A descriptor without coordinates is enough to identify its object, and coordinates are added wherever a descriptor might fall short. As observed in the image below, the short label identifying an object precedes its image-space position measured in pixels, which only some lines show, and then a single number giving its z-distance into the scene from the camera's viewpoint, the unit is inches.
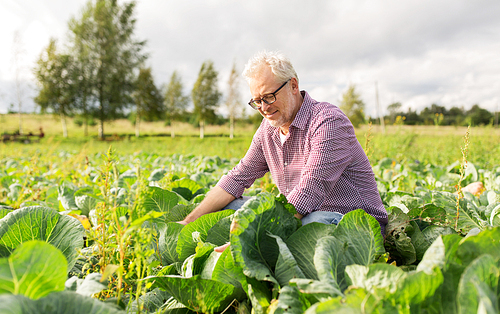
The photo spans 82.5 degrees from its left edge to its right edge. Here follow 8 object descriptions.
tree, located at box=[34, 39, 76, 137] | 956.6
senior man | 69.3
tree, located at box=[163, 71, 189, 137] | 1397.6
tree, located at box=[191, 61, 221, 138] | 1301.7
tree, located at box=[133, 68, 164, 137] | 1190.3
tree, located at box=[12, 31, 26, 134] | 984.5
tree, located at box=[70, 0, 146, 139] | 999.0
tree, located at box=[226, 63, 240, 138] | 1275.8
